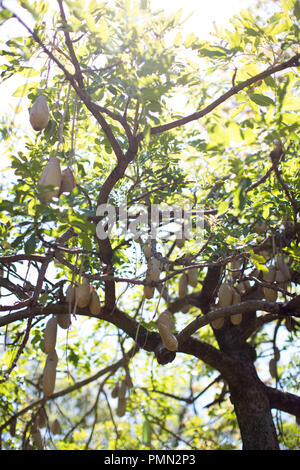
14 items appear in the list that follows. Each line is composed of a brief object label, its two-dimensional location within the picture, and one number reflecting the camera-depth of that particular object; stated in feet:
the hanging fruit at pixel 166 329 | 6.68
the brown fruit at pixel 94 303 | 7.35
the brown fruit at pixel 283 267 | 8.44
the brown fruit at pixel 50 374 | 5.91
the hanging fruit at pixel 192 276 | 8.25
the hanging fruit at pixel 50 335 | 6.15
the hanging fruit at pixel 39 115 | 5.00
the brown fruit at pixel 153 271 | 7.23
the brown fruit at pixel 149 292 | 7.21
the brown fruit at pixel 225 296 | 8.26
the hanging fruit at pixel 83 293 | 7.02
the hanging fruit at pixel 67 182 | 5.06
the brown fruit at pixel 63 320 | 6.96
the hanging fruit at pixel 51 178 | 4.66
